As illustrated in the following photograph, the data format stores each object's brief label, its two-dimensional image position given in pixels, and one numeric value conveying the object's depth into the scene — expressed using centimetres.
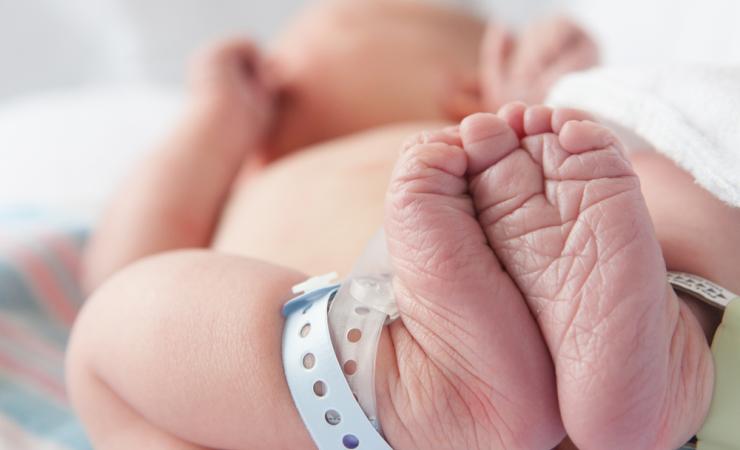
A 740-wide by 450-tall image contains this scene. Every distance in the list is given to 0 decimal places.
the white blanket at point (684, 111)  29
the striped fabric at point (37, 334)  36
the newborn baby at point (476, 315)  26
